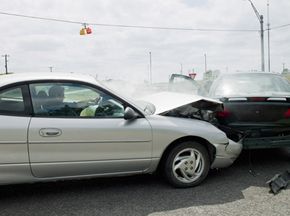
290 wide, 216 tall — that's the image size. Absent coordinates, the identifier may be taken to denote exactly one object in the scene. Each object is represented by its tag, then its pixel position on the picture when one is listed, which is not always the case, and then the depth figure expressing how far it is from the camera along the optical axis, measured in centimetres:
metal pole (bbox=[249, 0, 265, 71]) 2102
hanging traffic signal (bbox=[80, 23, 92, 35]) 1769
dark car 527
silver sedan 395
